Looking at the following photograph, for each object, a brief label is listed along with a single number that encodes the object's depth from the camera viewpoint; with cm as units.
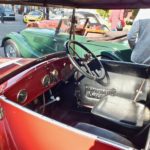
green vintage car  305
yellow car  1265
